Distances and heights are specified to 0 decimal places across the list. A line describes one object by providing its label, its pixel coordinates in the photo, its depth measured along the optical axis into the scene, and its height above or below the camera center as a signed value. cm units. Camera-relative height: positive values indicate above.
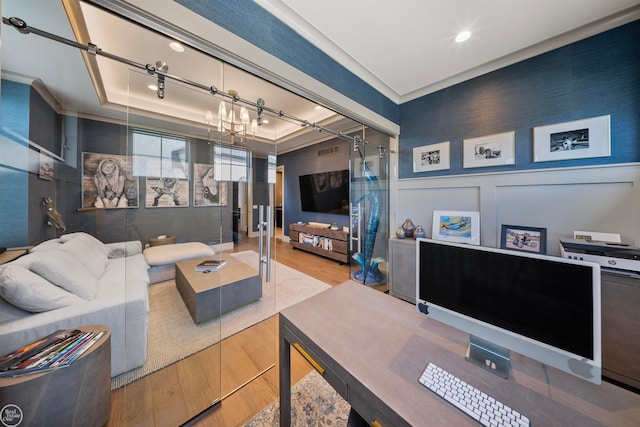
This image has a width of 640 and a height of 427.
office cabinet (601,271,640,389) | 140 -84
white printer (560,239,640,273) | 137 -31
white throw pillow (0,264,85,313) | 105 -45
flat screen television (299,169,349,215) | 437 +49
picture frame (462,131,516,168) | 212 +70
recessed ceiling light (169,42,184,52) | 157 +133
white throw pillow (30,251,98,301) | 120 -39
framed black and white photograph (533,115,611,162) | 170 +66
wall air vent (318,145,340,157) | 457 +147
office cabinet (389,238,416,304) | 253 -74
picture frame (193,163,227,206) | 222 +29
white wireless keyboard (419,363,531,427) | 56 -59
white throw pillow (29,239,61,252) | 113 -19
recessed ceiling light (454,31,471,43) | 176 +159
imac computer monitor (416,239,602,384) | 63 -35
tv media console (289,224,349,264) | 406 -64
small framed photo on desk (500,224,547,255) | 193 -27
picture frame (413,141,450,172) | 255 +74
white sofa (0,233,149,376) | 109 -56
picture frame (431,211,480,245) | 232 -17
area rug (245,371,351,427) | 125 -131
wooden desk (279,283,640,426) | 59 -59
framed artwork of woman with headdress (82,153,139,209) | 158 +28
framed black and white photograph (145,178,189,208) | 202 +21
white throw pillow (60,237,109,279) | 134 -32
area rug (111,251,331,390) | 159 -114
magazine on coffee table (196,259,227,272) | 230 -62
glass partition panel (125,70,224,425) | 156 -20
